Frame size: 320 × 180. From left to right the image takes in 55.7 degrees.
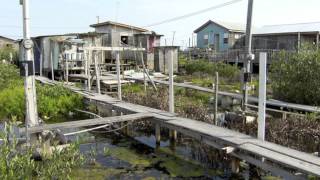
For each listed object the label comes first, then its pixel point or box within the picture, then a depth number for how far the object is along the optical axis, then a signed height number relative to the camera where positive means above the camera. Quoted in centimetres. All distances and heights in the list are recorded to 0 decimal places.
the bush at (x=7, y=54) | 2183 +102
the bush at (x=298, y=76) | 991 -35
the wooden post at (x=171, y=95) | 774 -74
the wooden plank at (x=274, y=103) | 893 -118
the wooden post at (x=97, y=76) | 1097 -35
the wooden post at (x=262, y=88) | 558 -40
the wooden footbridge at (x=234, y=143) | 480 -143
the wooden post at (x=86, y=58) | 1325 +39
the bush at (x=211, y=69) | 1756 -12
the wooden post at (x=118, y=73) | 1000 -21
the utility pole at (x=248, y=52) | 782 +38
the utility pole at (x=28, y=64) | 583 +7
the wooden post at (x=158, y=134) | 772 -171
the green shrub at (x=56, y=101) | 1006 -114
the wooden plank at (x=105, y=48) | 1142 +75
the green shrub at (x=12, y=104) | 992 -123
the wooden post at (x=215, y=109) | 748 -106
